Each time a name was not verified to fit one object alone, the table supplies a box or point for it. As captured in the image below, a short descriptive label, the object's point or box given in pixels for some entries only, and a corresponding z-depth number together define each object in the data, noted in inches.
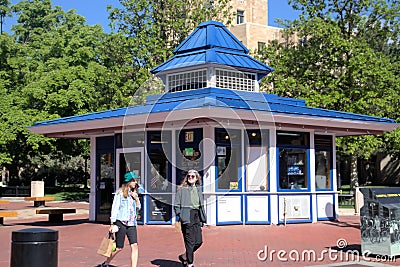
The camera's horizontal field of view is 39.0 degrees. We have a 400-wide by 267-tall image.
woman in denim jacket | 391.2
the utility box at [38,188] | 1269.7
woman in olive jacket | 393.7
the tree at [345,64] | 1138.0
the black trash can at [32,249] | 271.4
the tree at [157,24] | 1257.4
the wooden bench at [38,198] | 1075.6
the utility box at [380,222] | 441.4
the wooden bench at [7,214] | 741.4
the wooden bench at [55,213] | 765.9
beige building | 2190.0
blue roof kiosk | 683.4
